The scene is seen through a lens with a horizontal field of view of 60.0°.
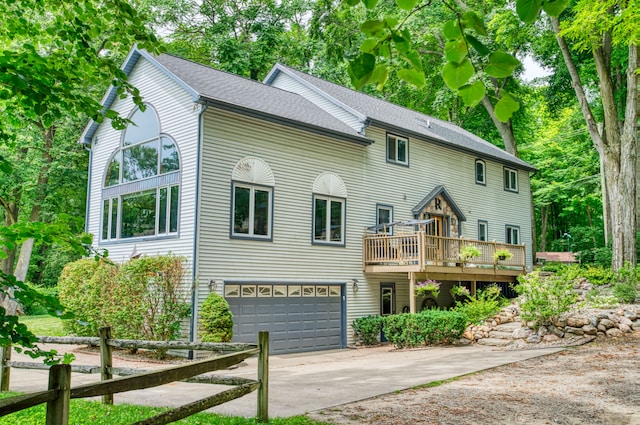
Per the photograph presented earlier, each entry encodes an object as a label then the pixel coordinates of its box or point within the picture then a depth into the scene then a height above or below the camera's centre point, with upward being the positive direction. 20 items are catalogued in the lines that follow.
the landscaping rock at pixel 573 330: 14.86 -1.24
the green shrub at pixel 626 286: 17.23 -0.05
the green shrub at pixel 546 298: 14.74 -0.38
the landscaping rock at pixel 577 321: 14.99 -1.00
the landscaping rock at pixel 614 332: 14.75 -1.27
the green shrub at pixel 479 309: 17.27 -0.82
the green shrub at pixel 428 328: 15.88 -1.31
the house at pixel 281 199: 15.00 +2.57
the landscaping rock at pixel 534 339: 14.82 -1.48
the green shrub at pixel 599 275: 19.61 +0.31
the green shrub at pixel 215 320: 13.42 -0.94
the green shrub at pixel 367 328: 17.91 -1.47
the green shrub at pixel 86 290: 15.02 -0.26
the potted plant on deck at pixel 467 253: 18.75 +1.02
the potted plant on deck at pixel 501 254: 20.59 +1.08
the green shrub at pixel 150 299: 14.05 -0.46
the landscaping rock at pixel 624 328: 14.96 -1.17
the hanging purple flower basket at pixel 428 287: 17.44 -0.13
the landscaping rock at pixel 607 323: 14.99 -1.05
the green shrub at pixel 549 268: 23.52 +0.67
